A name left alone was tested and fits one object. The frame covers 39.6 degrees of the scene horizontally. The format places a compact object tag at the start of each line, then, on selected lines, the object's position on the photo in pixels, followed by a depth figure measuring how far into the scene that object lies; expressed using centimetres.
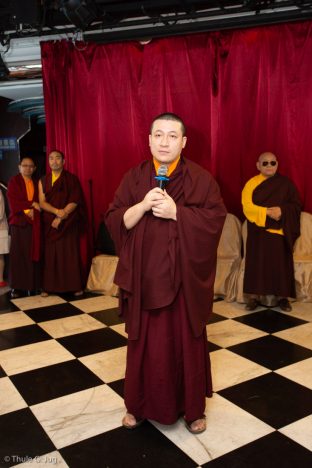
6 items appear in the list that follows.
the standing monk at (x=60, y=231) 398
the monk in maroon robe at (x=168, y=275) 168
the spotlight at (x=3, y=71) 436
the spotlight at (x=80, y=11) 331
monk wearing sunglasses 335
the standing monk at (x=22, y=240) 406
